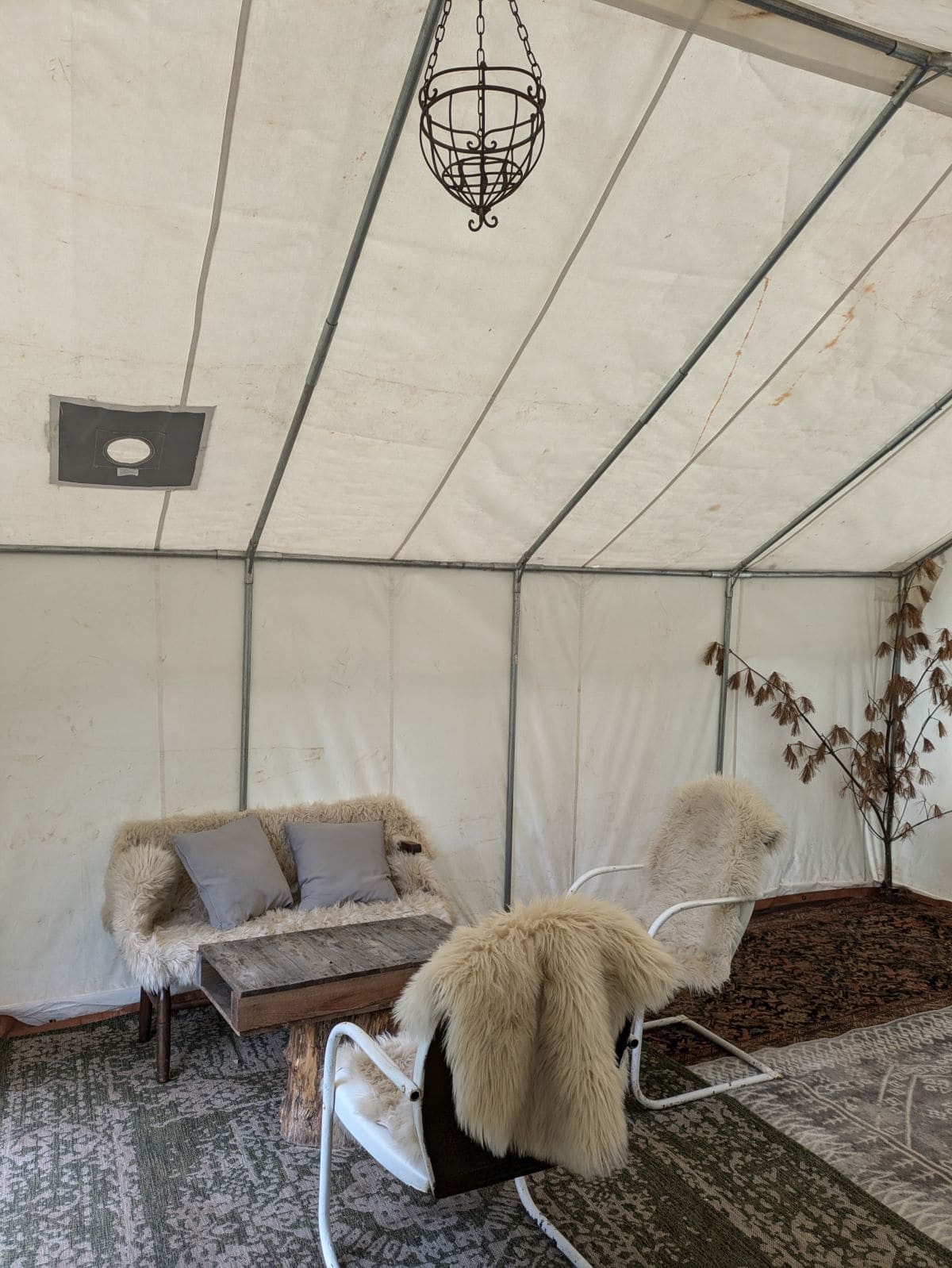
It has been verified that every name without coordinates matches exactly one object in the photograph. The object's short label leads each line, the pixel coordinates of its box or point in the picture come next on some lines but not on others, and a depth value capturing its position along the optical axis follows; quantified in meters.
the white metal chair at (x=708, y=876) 3.32
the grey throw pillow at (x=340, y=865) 3.94
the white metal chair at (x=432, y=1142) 2.02
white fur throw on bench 3.44
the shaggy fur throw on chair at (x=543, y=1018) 1.97
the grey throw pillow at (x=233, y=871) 3.70
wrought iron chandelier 1.92
